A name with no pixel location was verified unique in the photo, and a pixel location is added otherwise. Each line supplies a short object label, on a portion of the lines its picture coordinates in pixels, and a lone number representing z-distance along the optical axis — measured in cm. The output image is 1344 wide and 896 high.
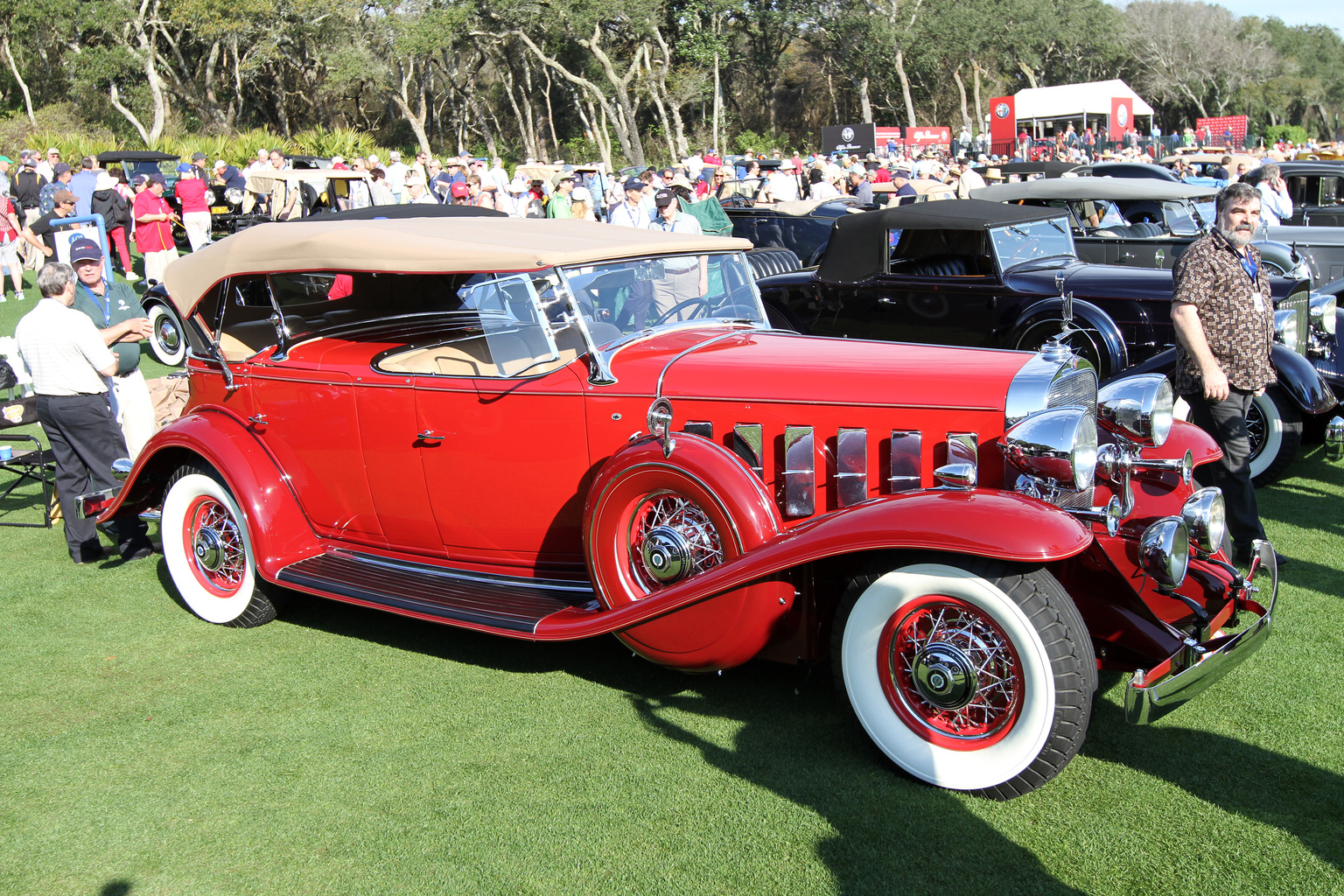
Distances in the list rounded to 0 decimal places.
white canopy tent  3741
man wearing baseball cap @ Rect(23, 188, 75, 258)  1397
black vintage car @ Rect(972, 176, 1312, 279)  1036
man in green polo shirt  592
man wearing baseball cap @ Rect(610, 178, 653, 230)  1106
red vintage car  304
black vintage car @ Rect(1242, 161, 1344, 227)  1393
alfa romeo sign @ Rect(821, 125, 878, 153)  3228
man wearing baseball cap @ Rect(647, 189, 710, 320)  441
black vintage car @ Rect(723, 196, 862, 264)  1489
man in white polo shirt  546
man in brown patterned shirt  443
